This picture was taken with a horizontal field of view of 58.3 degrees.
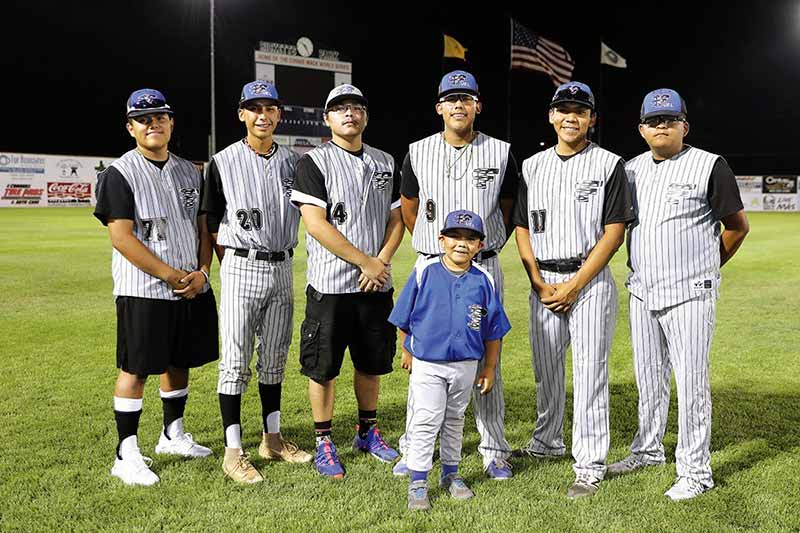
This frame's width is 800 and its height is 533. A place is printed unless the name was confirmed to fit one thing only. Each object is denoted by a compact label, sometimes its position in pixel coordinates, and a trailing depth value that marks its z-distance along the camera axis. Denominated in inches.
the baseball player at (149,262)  145.6
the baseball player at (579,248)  140.5
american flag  987.3
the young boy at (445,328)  134.0
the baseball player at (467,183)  146.2
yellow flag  1087.0
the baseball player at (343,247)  149.3
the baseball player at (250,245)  152.1
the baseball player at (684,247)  137.8
